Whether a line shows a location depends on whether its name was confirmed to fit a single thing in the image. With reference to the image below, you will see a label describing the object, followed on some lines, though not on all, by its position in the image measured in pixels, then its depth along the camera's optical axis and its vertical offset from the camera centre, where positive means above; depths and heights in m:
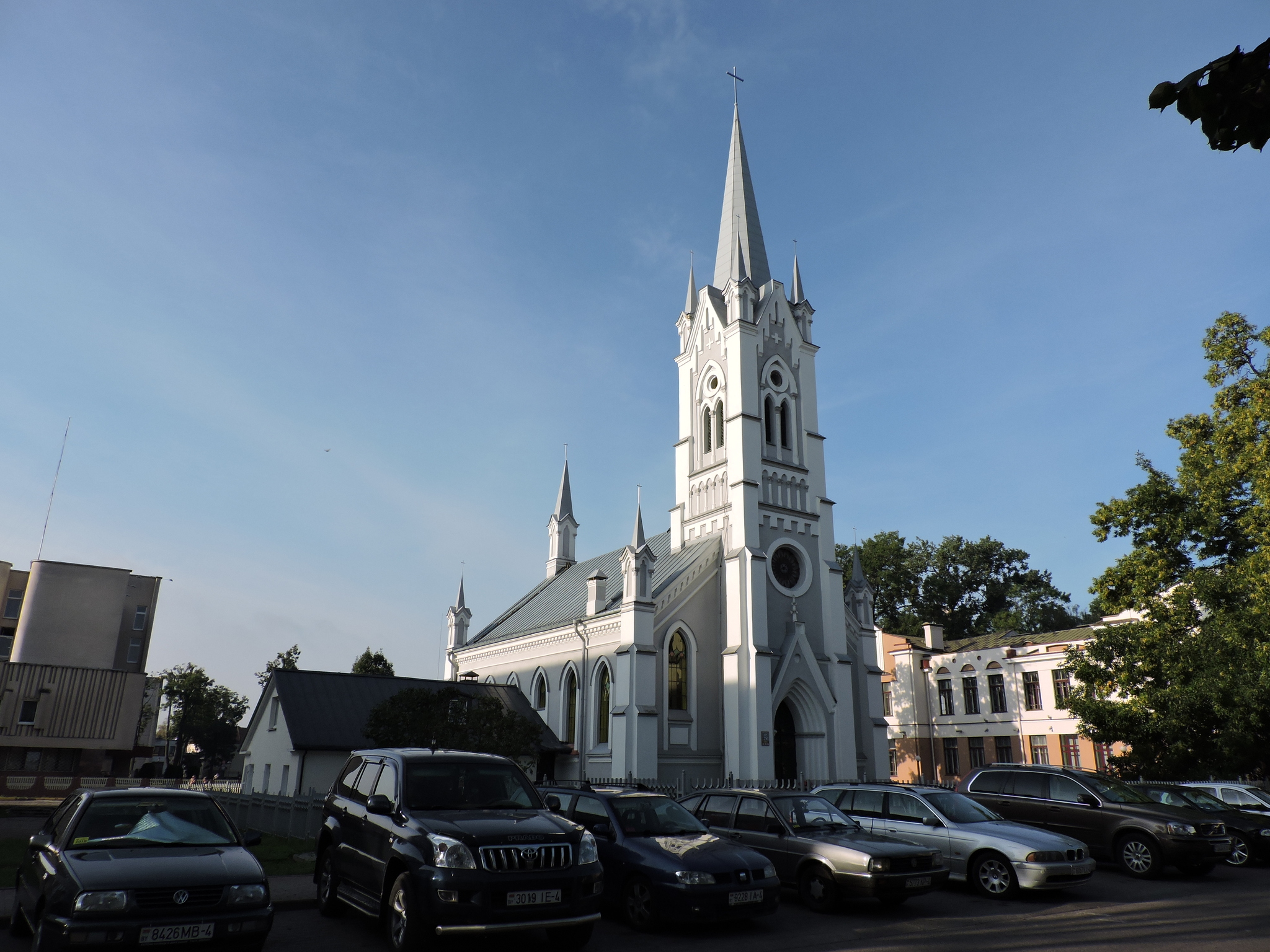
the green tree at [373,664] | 64.38 +5.72
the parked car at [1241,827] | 16.80 -1.44
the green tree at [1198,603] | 23.42 +4.38
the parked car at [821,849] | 11.56 -1.41
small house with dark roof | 28.77 +0.45
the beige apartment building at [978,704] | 42.06 +2.31
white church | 31.89 +5.28
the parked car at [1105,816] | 14.76 -1.19
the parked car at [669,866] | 10.13 -1.46
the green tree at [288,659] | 69.44 +6.42
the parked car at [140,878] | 7.36 -1.23
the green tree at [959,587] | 66.81 +12.59
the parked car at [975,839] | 12.69 -1.37
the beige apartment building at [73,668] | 45.25 +3.77
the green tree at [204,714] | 75.75 +2.35
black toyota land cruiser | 8.32 -1.14
